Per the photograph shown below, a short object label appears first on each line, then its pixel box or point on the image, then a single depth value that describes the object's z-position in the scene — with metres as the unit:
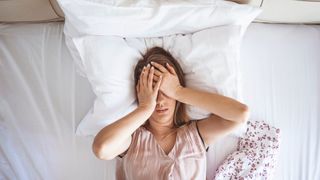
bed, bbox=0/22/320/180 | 1.37
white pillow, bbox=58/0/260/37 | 1.19
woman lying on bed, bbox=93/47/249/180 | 1.17
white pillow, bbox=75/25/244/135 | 1.21
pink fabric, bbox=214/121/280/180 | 1.31
